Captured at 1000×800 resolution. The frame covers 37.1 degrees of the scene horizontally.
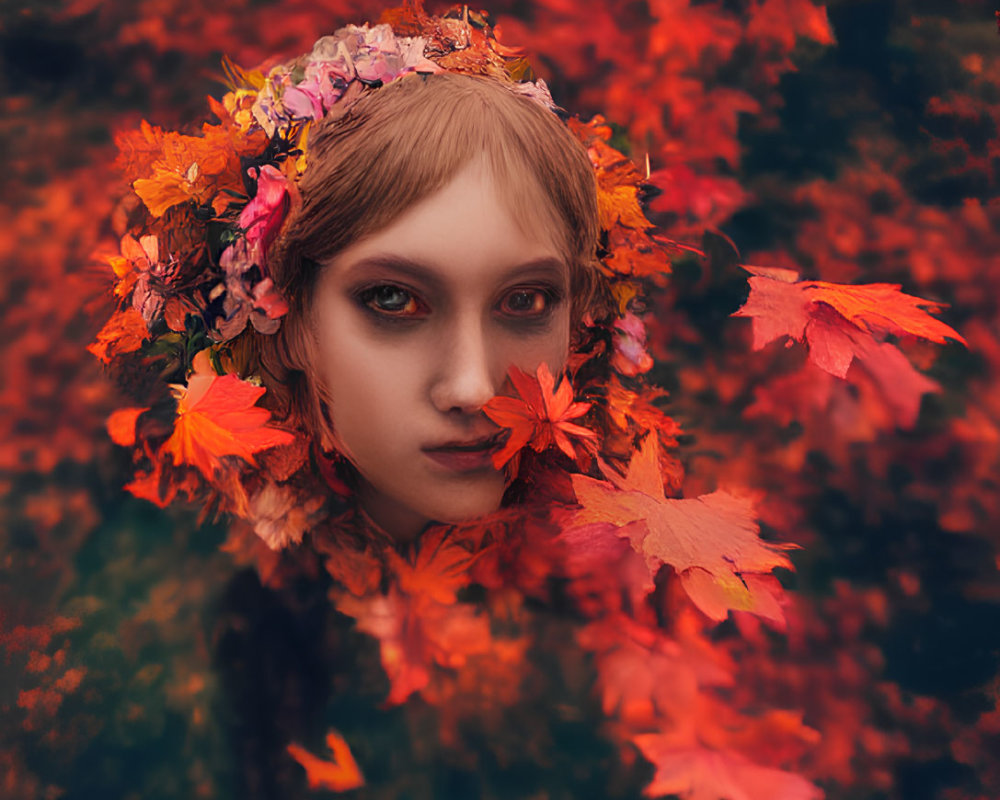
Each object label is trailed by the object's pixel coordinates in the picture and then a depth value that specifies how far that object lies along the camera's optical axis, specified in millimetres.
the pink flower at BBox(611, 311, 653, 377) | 732
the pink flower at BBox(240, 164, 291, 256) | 640
